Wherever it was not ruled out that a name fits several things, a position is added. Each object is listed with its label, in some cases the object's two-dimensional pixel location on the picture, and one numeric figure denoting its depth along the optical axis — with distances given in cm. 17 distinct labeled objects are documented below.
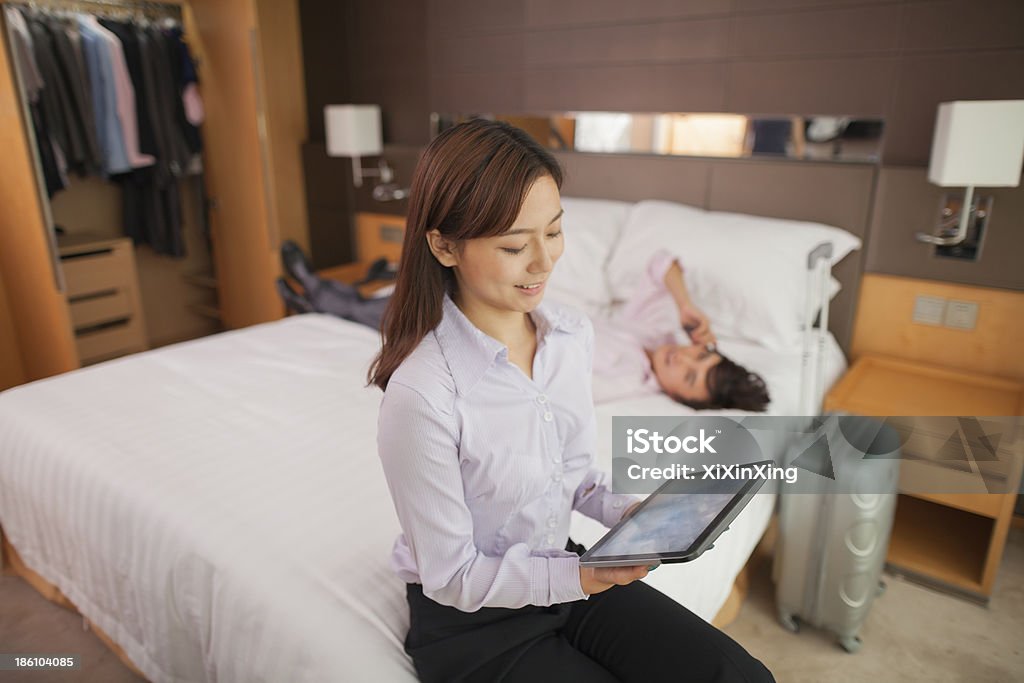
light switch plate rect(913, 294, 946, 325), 226
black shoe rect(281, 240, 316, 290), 314
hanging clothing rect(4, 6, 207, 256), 313
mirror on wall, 233
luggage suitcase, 179
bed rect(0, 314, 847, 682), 126
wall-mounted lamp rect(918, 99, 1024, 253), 187
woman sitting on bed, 95
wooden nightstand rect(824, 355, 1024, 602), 192
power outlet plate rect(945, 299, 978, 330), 220
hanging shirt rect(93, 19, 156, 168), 332
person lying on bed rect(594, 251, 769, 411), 195
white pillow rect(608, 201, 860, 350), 227
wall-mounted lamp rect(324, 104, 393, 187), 334
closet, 303
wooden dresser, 343
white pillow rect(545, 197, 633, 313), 259
